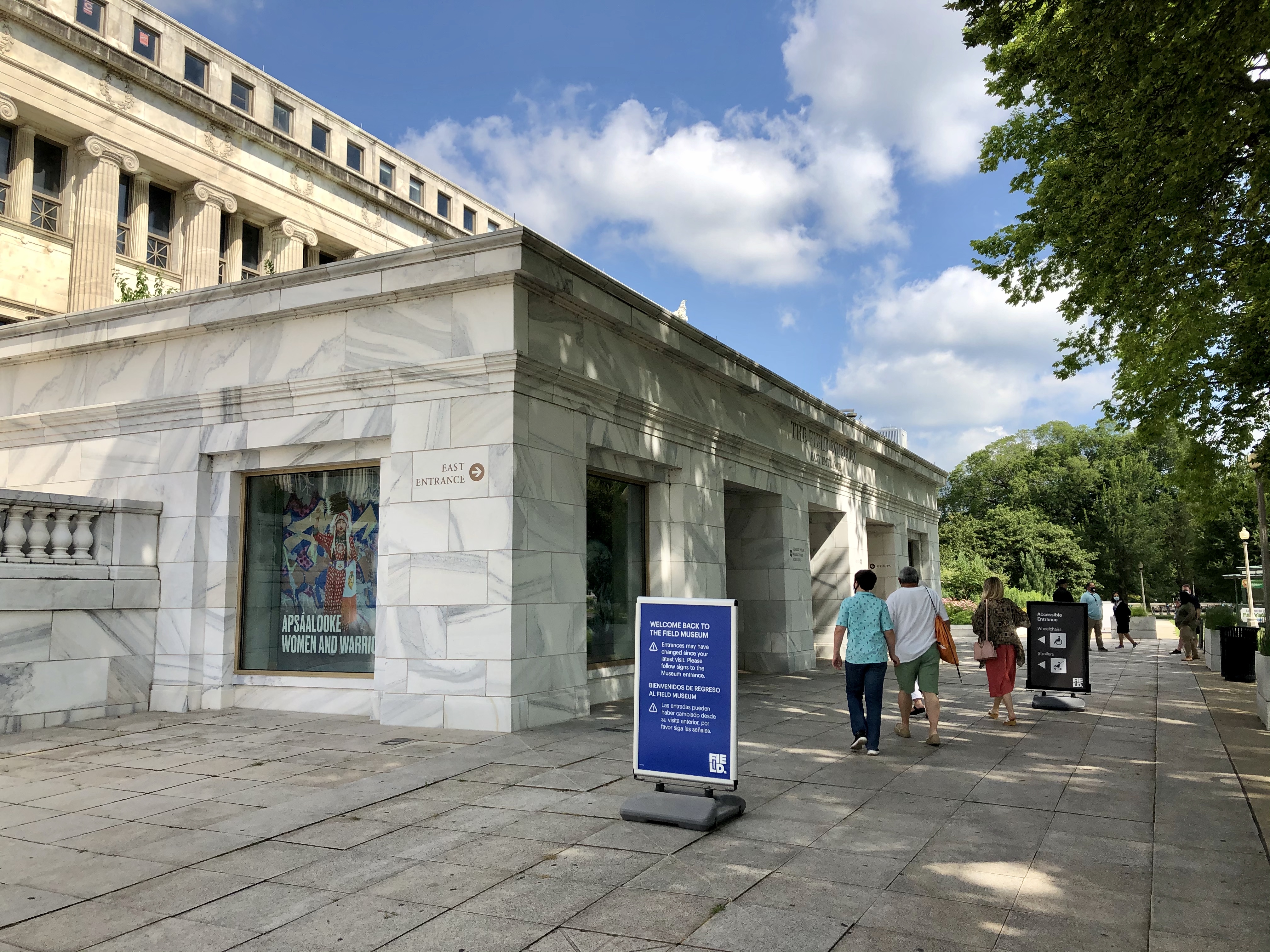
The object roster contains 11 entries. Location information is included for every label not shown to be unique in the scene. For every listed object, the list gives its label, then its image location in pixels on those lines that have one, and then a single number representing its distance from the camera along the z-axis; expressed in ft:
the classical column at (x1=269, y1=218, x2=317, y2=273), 139.13
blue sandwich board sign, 20.10
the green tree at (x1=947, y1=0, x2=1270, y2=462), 24.80
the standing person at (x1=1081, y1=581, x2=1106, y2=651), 75.41
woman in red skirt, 34.68
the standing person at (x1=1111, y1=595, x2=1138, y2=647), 87.92
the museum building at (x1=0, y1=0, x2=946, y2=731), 33.06
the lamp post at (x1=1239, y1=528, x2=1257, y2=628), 104.99
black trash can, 52.95
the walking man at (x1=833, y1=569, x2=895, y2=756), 27.84
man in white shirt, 29.66
